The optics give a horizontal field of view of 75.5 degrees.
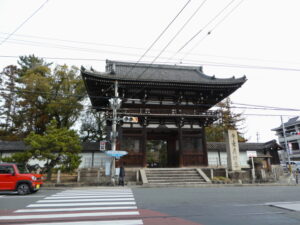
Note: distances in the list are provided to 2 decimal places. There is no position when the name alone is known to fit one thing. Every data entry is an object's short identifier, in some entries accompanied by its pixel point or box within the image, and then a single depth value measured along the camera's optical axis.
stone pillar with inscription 17.78
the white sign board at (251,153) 18.42
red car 10.74
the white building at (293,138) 51.09
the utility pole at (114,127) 14.45
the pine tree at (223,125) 29.66
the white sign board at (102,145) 15.10
